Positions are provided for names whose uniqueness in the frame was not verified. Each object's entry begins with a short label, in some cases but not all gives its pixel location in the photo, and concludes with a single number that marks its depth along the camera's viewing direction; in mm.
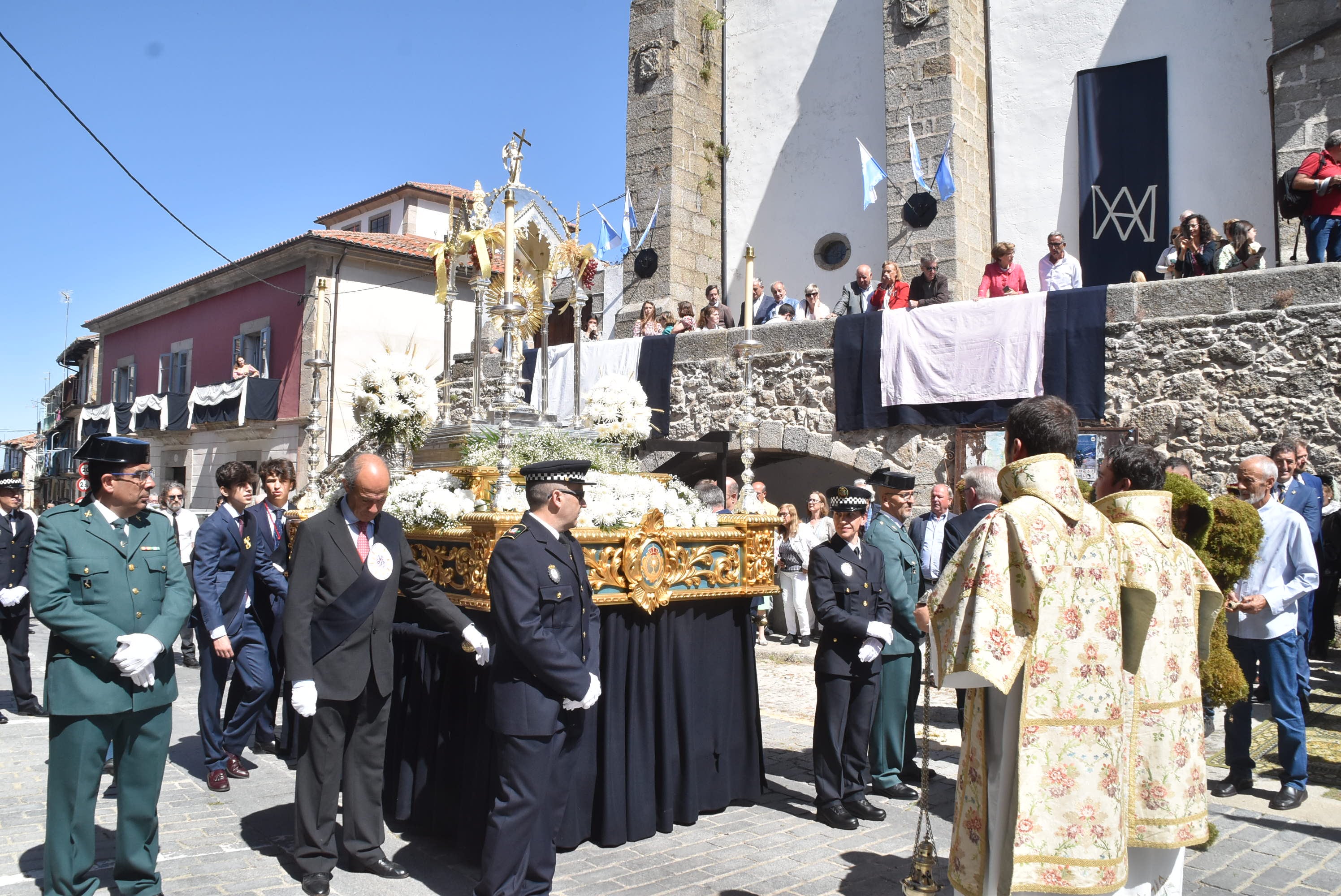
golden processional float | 4719
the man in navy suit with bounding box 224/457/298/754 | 6070
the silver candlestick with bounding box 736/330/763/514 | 6320
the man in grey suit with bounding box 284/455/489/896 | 4168
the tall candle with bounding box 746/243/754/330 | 7062
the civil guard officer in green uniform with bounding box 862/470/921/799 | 5543
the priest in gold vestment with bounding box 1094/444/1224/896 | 3289
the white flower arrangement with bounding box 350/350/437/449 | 6059
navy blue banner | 13547
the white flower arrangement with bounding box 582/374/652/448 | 6531
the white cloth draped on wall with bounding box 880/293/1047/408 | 10805
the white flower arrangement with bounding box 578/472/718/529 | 4984
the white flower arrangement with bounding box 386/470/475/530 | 5168
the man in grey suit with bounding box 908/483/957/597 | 8969
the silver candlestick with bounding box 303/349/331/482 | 7996
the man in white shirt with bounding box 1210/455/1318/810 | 5324
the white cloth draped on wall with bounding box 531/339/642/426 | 13945
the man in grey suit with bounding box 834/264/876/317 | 13266
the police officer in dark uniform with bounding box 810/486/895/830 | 4992
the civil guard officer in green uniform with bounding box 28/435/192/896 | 3680
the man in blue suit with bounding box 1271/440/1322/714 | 7680
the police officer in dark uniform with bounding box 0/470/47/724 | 7715
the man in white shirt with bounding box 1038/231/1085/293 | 11836
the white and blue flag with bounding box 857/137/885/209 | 14281
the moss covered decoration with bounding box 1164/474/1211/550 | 4820
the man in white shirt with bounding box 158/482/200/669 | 10133
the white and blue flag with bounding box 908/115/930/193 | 14320
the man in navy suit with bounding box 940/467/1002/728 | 5520
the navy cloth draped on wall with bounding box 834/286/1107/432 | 10523
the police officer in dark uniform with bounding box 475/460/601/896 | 3836
